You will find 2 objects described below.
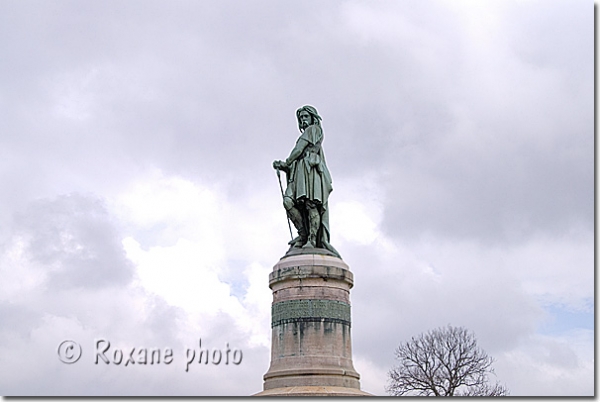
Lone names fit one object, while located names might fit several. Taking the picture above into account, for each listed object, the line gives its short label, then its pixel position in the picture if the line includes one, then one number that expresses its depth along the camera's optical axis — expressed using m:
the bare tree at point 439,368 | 37.22
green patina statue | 21.31
